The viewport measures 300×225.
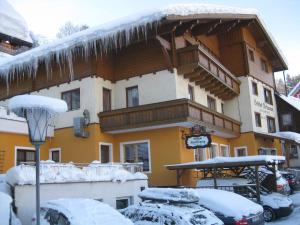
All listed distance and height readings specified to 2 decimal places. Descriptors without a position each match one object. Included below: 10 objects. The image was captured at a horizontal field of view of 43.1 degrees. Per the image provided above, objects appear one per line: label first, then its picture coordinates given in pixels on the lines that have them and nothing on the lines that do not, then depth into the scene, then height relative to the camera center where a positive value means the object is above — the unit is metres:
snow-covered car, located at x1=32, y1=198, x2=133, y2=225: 7.17 -0.87
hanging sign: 16.73 +0.98
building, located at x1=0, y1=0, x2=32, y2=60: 41.84 +15.89
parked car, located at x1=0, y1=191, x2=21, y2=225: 8.51 -0.89
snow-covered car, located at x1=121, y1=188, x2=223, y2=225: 8.31 -1.04
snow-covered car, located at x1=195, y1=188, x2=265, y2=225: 9.71 -1.22
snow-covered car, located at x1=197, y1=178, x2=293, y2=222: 14.02 -1.46
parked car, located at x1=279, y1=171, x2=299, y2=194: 21.98 -1.24
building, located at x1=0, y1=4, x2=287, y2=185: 18.98 +4.59
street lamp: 7.05 +1.14
